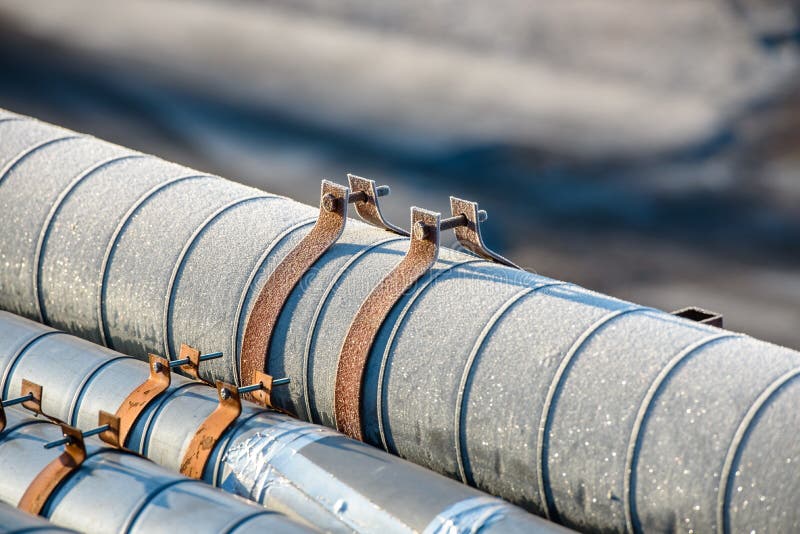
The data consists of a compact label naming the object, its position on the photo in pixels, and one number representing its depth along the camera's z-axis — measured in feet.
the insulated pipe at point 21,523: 36.05
